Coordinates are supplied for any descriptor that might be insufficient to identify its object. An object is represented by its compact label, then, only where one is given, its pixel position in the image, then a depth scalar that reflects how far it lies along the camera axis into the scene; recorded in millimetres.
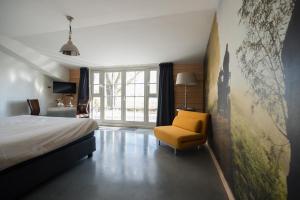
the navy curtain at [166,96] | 4875
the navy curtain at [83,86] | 5645
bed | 1532
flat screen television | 5398
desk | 5129
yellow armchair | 2861
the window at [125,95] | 5395
